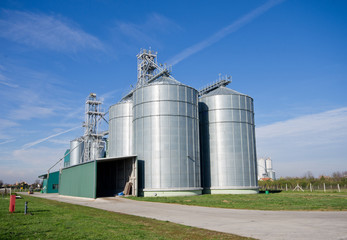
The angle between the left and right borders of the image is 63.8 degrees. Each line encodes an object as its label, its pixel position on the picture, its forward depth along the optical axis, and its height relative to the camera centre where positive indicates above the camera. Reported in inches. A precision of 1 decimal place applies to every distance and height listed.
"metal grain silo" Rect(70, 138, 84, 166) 3181.6 +209.1
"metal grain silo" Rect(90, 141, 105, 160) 2871.6 +219.1
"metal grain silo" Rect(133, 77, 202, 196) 1541.6 +176.7
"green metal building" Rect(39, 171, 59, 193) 2709.2 -119.1
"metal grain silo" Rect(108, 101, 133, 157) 2075.5 +297.9
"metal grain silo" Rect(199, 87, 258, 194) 1806.1 +164.3
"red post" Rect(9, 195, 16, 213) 796.6 -92.2
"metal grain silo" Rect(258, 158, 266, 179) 4717.0 +13.1
